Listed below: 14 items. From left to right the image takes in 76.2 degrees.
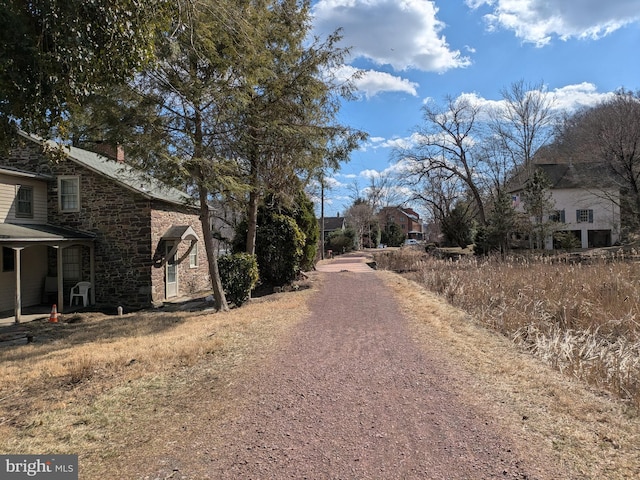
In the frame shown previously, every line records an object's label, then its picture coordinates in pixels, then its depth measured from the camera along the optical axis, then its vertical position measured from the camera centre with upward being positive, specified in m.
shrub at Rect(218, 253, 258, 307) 11.98 -1.11
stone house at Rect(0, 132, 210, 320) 14.57 +0.34
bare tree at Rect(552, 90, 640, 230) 23.50 +5.59
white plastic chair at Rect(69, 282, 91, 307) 14.70 -1.85
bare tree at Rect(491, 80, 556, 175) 36.09 +8.83
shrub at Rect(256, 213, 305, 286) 14.20 -0.22
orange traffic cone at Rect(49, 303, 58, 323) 11.75 -2.18
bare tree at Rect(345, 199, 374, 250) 49.80 +2.30
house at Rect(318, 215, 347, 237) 65.47 +2.48
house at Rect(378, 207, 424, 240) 90.50 +3.30
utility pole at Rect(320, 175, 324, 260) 29.41 +1.45
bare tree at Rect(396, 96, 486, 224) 33.44 +6.02
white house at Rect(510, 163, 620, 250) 35.00 +2.39
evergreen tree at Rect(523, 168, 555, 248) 25.75 +1.95
